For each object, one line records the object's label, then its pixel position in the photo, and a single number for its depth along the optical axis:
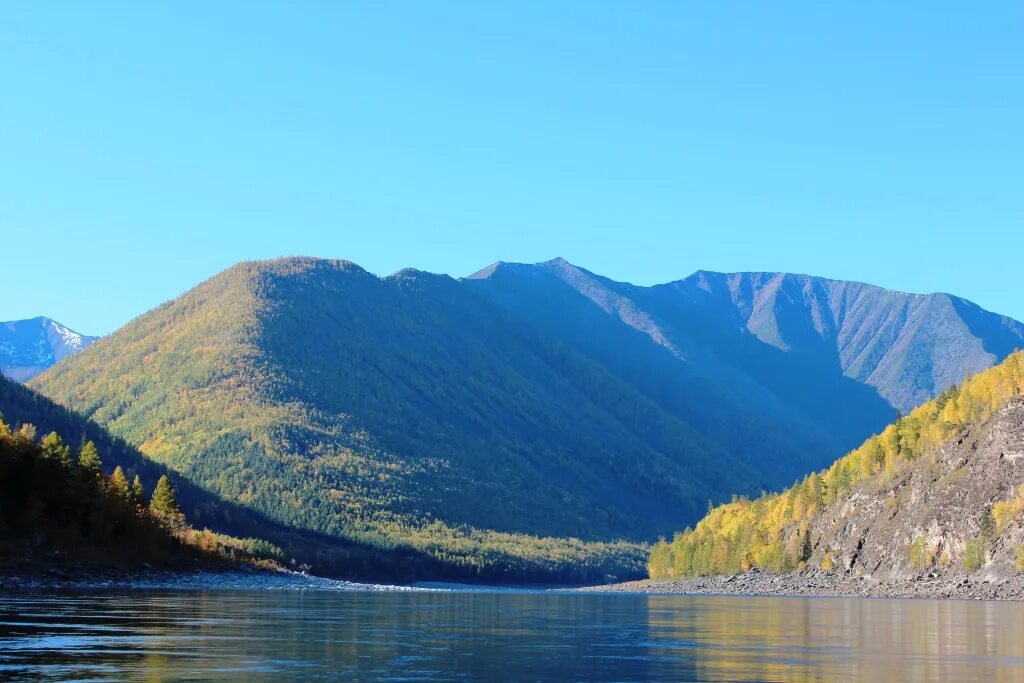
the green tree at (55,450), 166.12
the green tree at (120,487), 183.81
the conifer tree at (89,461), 174.66
